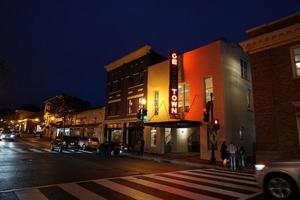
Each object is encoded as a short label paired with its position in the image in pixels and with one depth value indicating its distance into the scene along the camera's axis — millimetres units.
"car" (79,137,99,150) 28336
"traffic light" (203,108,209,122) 19236
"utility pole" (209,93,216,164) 18222
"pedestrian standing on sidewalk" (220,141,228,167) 16812
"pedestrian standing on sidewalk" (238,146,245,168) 16344
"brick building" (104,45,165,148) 30625
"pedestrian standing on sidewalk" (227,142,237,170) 15232
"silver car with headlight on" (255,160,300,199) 6711
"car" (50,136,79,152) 26141
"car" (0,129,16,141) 48312
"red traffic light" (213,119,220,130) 19125
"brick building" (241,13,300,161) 15750
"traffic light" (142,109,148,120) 24766
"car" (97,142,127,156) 24625
